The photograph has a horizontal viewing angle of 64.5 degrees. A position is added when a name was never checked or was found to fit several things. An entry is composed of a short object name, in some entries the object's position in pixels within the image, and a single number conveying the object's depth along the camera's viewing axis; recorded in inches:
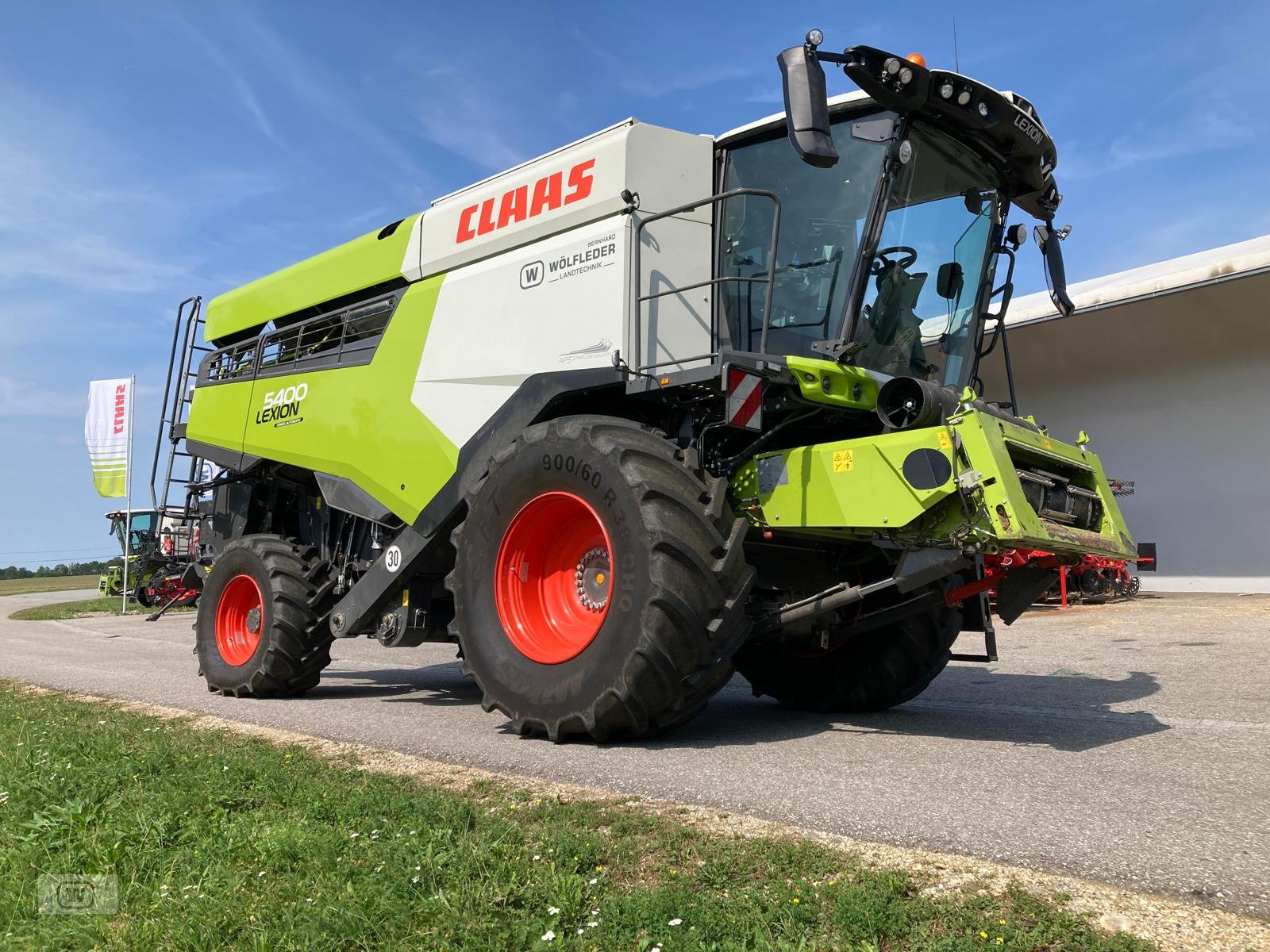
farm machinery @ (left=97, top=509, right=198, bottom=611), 944.3
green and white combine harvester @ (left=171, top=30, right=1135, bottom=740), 195.0
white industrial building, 742.5
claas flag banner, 925.8
